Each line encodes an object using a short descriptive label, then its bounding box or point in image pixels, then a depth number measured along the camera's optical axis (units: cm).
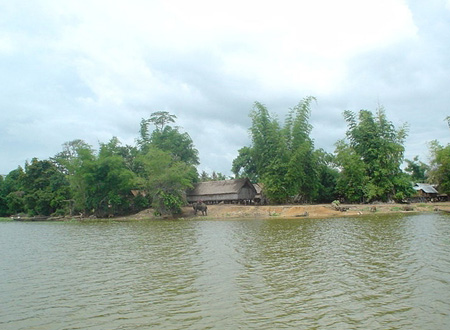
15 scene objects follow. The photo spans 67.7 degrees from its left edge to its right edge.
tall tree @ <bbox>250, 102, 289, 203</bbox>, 4075
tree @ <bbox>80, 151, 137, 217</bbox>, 4284
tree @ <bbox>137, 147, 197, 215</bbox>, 4003
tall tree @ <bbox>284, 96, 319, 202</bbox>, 4072
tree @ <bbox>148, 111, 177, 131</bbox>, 5484
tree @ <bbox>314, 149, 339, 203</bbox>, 4522
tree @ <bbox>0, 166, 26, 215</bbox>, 5509
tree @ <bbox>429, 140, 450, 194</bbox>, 3956
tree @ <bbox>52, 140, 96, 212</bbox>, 4324
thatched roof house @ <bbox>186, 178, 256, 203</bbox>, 4569
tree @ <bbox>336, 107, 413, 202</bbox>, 3941
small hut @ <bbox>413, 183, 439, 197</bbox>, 4990
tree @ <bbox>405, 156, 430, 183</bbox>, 6431
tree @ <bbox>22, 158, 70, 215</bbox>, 5003
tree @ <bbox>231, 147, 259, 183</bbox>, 5328
